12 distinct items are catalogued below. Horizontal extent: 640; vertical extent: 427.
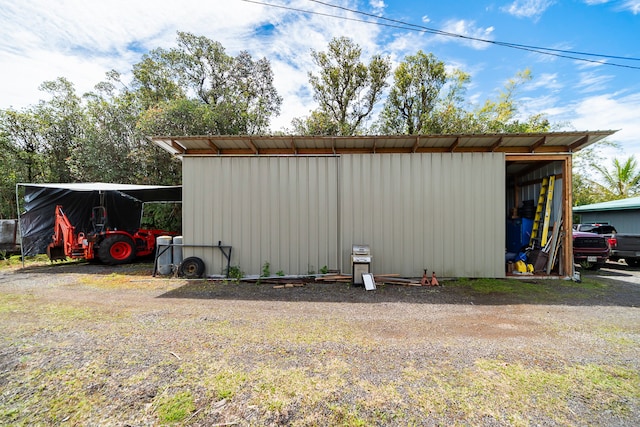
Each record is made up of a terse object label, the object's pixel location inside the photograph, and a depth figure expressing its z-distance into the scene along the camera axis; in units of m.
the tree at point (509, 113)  15.51
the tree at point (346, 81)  15.20
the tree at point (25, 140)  12.80
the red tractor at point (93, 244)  6.89
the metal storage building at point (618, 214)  9.42
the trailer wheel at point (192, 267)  5.57
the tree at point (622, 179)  15.36
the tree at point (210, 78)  13.55
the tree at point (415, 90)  14.64
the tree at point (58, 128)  13.31
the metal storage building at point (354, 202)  5.48
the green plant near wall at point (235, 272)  5.55
